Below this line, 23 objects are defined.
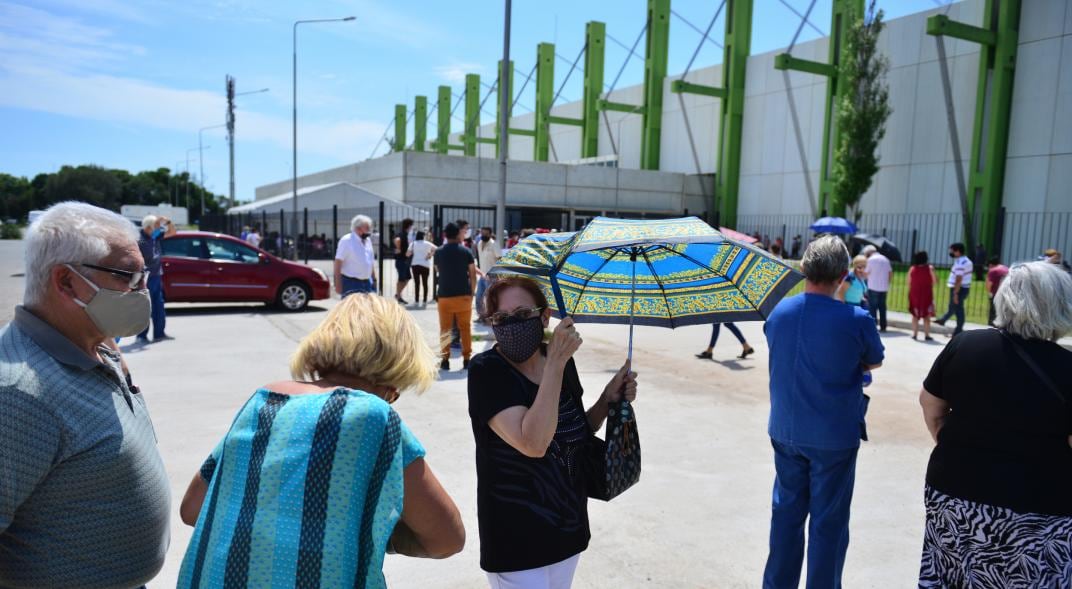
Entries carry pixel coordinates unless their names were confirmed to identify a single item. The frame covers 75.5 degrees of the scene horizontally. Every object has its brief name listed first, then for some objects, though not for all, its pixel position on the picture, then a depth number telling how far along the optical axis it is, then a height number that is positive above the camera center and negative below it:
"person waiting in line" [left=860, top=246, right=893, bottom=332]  12.55 -0.73
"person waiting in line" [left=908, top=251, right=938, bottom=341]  11.87 -0.92
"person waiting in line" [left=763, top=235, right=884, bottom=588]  3.16 -0.83
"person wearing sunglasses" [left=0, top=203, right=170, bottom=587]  1.62 -0.54
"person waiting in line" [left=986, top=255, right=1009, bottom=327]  11.43 -0.60
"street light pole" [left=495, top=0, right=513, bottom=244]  12.36 +1.61
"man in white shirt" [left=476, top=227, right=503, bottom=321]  12.81 -0.56
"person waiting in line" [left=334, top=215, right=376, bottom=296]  9.60 -0.60
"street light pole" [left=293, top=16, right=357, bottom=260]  23.94 -0.37
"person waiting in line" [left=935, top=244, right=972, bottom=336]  12.08 -0.72
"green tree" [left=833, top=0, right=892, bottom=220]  27.19 +5.01
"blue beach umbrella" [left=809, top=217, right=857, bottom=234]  19.22 +0.26
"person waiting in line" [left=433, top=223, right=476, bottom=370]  8.68 -0.83
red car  13.27 -1.22
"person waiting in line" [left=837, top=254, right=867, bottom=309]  9.01 -0.63
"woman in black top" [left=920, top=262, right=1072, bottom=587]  2.51 -0.74
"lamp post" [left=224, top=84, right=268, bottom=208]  42.13 +5.95
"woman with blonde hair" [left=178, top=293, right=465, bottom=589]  1.45 -0.61
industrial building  23.41 +4.36
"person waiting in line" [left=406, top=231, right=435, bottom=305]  14.86 -0.80
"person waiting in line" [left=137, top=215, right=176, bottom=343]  9.61 -0.64
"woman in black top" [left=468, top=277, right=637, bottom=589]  2.21 -0.77
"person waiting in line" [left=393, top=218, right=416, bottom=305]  15.67 -0.92
